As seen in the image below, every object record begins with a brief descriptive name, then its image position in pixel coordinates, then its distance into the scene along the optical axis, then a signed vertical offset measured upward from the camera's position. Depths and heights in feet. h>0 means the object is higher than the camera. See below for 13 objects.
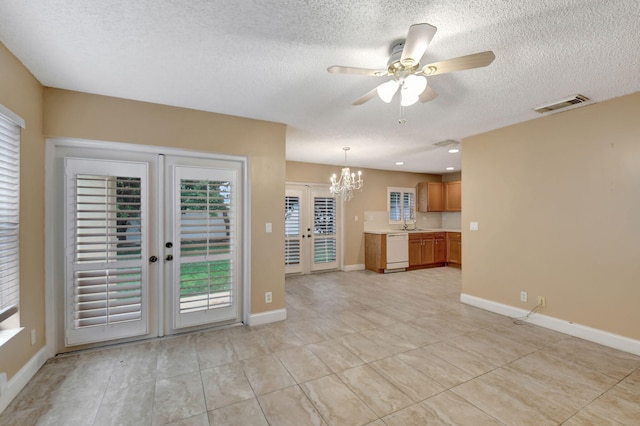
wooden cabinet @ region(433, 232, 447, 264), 23.25 -2.75
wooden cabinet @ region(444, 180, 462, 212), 24.38 +1.72
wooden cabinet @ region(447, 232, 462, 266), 22.84 -2.73
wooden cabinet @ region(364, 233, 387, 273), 20.76 -2.72
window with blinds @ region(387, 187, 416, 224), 24.12 +1.06
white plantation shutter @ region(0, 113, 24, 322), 6.50 +0.12
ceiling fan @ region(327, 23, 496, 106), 5.01 +3.10
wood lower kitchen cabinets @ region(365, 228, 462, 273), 20.90 -2.60
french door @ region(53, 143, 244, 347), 8.82 -0.88
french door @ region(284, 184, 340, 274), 19.86 -0.91
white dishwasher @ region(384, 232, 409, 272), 20.89 -2.66
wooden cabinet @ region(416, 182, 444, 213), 24.93 +1.72
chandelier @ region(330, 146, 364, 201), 17.21 +2.23
